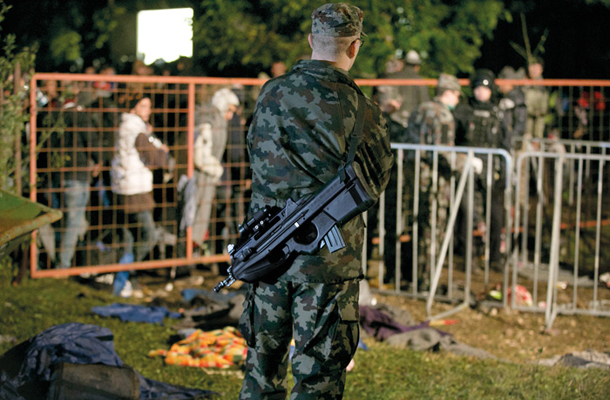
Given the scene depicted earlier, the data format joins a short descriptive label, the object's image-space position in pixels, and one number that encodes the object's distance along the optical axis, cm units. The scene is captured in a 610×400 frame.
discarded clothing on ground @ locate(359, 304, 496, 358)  635
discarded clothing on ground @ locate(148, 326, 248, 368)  579
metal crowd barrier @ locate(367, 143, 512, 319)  763
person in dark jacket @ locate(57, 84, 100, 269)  807
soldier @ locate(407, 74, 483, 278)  819
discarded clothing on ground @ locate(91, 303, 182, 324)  702
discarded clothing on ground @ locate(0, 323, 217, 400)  472
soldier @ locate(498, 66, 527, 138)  1080
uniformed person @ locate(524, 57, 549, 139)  1223
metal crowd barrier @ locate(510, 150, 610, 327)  732
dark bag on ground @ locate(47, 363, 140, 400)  466
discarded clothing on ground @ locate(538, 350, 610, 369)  596
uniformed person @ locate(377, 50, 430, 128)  961
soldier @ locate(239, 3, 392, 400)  371
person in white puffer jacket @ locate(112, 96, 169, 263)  829
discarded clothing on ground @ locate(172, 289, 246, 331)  661
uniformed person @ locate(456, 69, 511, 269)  905
